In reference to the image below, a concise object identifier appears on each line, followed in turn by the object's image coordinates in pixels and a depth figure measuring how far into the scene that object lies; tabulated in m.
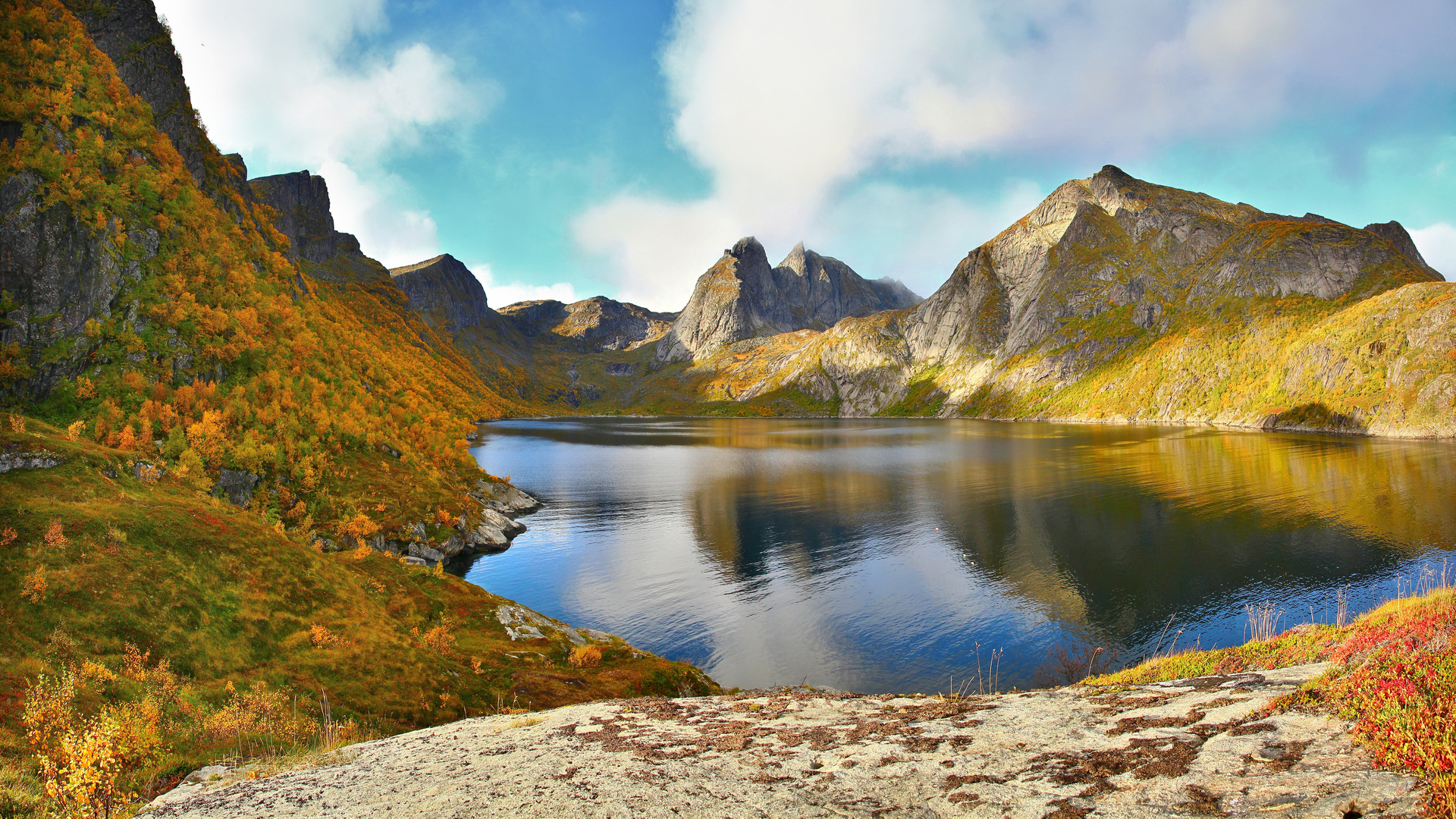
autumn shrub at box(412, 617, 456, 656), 24.44
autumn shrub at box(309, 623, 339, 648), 20.36
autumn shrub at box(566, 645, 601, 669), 27.05
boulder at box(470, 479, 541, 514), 69.00
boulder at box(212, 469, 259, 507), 35.62
